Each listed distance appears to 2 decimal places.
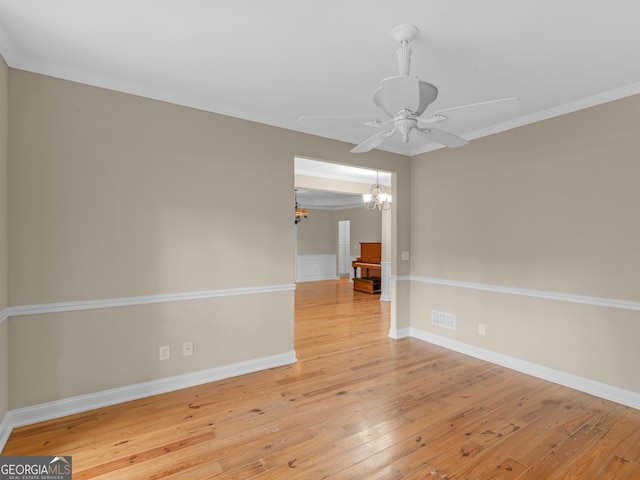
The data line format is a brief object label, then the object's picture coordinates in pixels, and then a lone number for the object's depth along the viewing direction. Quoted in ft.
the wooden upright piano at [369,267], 28.25
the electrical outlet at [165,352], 9.76
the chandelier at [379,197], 20.79
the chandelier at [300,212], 28.57
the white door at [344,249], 38.88
